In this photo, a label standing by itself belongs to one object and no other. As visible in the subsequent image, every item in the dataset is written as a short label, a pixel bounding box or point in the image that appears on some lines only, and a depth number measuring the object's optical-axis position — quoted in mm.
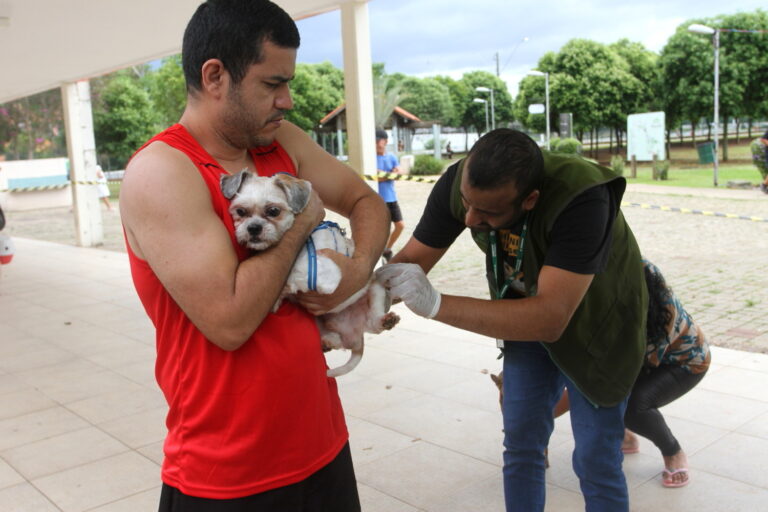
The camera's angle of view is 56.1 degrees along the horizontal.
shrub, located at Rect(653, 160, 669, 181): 25516
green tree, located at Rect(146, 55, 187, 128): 38469
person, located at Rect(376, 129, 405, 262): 10297
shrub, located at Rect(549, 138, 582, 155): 27359
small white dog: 1759
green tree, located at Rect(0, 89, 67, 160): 38375
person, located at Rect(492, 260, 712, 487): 3062
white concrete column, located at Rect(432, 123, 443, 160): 41019
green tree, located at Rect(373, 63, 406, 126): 52406
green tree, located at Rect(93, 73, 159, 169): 37625
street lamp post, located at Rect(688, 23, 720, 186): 19281
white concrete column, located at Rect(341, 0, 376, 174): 7551
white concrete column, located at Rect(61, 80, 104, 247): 13125
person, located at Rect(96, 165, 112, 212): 19625
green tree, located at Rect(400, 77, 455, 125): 74688
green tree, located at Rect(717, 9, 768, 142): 35469
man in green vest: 2266
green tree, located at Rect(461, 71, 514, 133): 82000
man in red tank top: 1620
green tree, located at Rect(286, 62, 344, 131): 51781
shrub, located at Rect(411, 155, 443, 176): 35344
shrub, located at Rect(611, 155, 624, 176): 23347
